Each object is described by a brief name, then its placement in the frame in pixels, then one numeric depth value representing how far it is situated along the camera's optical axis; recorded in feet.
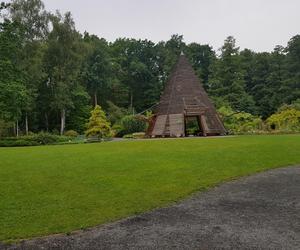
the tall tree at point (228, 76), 114.07
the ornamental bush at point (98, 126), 72.45
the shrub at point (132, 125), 83.04
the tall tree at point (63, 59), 86.75
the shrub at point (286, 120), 72.03
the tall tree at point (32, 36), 80.83
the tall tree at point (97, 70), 109.08
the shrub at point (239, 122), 72.90
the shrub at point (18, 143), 61.92
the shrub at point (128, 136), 76.28
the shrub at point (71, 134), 85.00
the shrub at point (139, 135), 72.64
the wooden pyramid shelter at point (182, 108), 67.10
